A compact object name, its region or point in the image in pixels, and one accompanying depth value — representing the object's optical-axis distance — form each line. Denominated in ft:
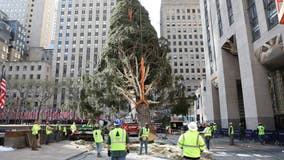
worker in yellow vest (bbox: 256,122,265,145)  61.43
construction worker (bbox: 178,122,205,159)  19.40
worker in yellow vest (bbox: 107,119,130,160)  23.47
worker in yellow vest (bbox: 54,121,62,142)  74.13
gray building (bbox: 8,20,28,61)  318.65
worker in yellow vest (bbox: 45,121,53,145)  63.97
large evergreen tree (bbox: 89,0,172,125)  69.56
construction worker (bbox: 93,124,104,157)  43.13
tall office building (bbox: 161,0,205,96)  337.93
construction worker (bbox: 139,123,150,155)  45.83
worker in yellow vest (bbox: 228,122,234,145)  62.55
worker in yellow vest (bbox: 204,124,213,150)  51.45
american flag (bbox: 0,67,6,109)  52.05
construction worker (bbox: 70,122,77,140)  77.33
